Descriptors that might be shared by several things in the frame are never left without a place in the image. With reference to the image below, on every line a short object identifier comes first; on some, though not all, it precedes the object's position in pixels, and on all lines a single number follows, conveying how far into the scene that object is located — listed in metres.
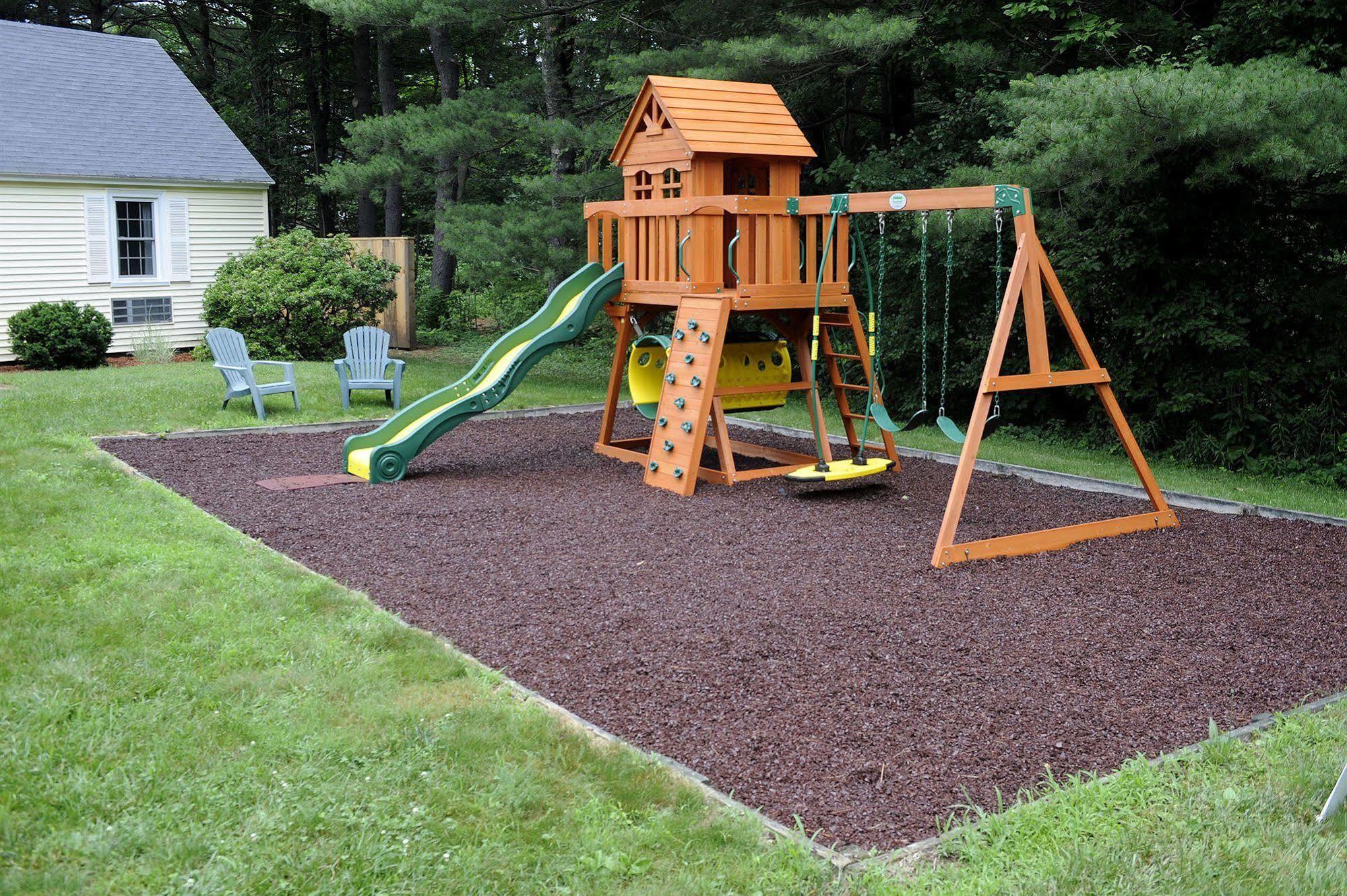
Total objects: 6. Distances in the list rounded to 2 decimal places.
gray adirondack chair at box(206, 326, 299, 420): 11.08
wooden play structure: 8.28
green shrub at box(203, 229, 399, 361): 15.81
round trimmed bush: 15.29
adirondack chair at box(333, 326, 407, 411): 11.76
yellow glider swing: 7.56
